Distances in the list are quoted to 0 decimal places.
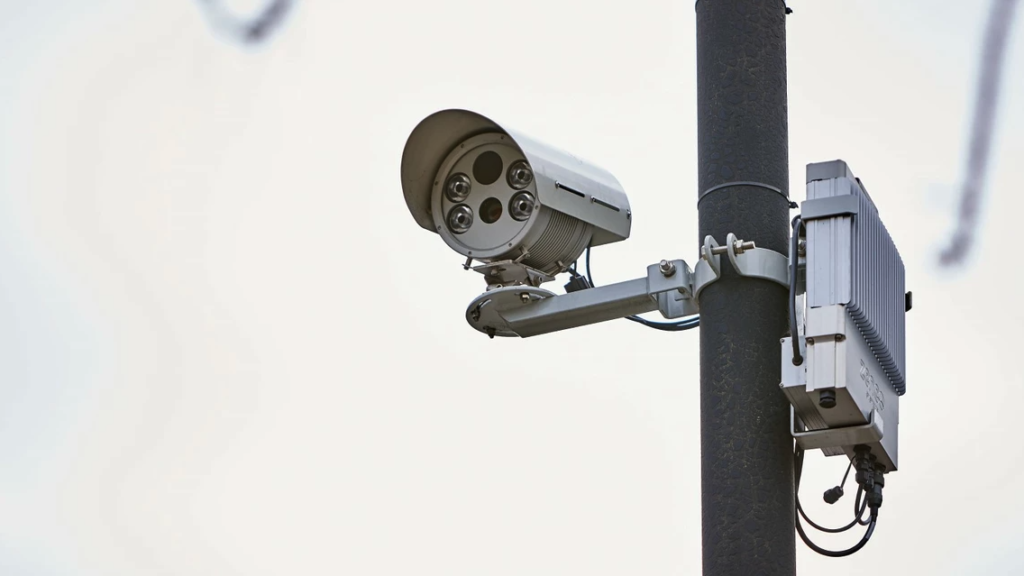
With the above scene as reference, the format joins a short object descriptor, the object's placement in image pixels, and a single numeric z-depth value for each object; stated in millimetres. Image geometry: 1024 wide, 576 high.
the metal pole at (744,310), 15797
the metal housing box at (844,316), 15562
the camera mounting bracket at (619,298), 16547
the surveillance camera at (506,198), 18406
